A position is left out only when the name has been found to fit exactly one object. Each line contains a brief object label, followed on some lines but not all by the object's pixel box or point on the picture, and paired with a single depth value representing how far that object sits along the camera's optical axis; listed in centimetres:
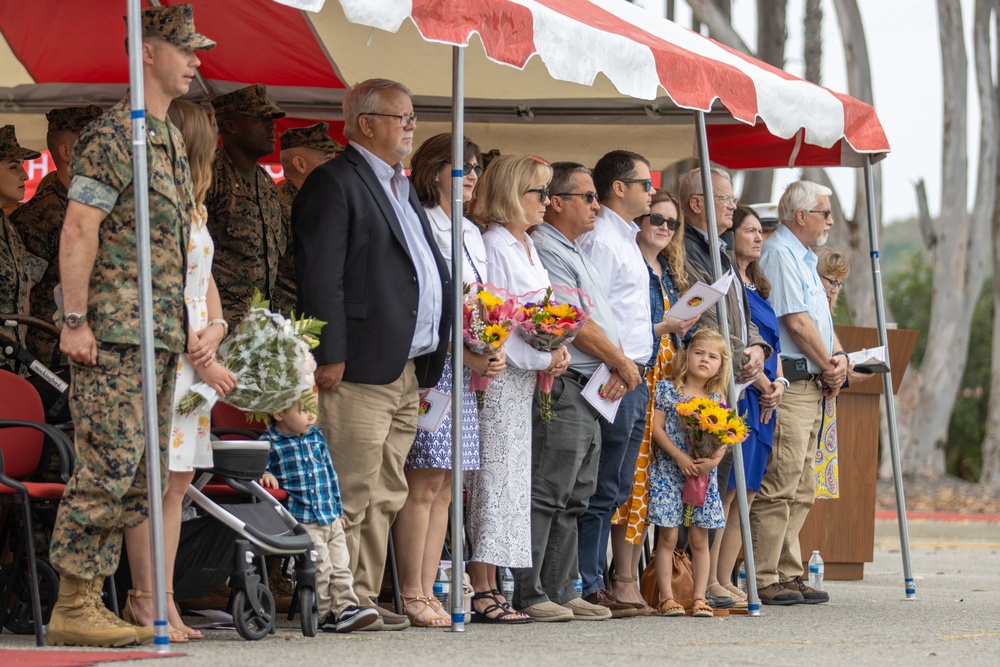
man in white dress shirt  1581
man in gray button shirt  1501
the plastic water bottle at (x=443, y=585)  1527
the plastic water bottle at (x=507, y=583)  1636
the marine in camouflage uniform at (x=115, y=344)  1103
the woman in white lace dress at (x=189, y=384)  1167
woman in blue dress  1780
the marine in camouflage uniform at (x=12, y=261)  1412
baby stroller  1203
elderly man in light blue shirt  1850
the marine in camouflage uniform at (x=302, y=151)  1603
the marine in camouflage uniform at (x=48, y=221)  1444
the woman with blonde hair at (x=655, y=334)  1636
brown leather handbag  1664
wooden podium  2191
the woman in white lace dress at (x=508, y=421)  1442
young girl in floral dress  1633
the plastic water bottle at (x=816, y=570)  2033
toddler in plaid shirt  1289
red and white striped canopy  1353
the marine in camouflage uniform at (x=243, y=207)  1424
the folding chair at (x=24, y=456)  1148
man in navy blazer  1298
